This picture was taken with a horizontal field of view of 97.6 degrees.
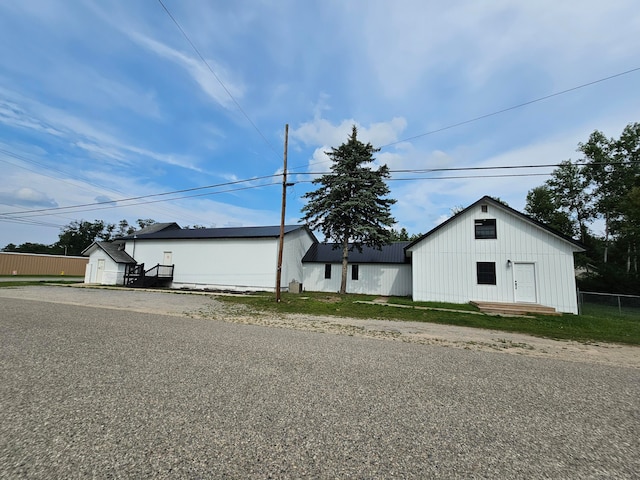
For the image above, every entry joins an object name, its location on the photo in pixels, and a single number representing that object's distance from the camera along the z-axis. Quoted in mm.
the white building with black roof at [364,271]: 21672
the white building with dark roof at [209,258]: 21469
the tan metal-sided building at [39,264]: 32312
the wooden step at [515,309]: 13155
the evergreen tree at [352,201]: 19625
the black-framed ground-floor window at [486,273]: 15219
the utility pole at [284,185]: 14919
